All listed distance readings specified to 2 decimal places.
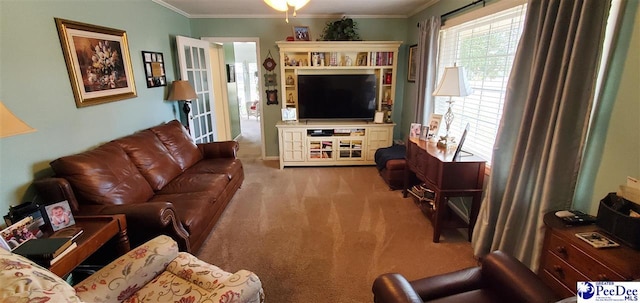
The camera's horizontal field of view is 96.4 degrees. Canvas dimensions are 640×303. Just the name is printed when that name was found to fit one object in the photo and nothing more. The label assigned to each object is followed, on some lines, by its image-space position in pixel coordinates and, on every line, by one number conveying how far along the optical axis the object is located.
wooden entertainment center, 4.32
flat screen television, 4.39
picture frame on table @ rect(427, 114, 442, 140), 2.95
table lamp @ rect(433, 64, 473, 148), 2.49
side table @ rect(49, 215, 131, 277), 1.44
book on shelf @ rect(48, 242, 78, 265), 1.37
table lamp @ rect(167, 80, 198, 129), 3.64
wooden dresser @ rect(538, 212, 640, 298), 1.16
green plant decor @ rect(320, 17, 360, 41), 4.21
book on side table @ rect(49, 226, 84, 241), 1.57
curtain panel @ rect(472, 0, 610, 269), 1.51
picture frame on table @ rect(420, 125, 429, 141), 3.09
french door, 3.87
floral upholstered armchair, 1.25
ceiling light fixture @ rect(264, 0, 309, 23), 1.89
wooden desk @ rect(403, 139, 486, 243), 2.38
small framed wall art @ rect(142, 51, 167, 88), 3.33
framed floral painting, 2.28
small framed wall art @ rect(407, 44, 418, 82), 4.15
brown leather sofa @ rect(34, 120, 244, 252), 1.92
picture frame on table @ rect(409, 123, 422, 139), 3.20
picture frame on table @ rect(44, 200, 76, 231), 1.61
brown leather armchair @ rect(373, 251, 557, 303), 1.16
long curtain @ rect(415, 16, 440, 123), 3.38
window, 2.31
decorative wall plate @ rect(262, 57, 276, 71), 4.54
